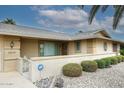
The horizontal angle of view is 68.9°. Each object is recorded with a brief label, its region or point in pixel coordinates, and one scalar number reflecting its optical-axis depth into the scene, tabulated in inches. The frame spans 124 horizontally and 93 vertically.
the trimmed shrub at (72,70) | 206.4
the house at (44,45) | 222.1
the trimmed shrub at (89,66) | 243.3
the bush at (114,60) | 332.9
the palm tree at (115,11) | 156.2
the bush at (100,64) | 283.0
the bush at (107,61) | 301.0
